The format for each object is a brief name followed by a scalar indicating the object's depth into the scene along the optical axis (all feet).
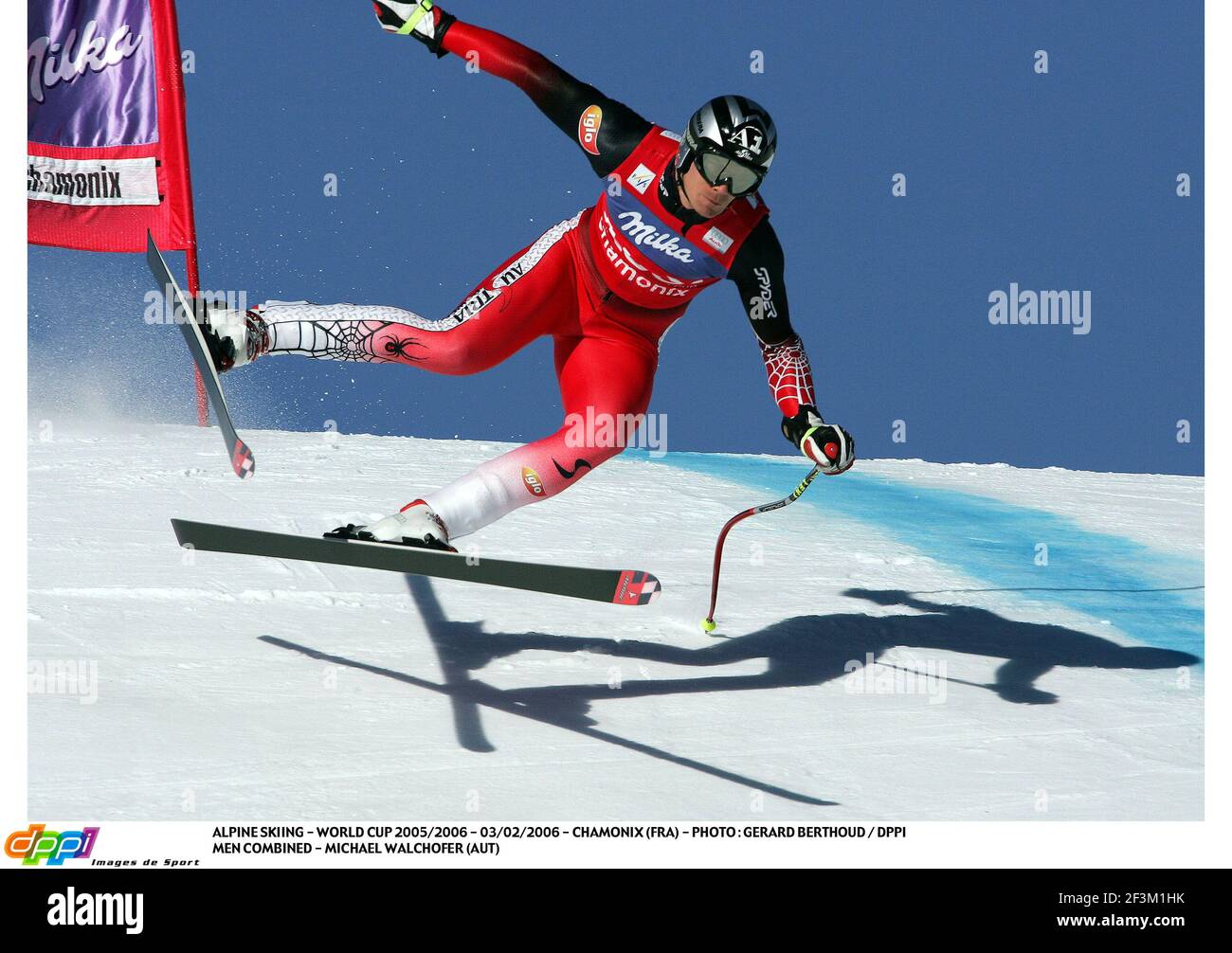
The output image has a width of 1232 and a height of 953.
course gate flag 47.24
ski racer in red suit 22.70
